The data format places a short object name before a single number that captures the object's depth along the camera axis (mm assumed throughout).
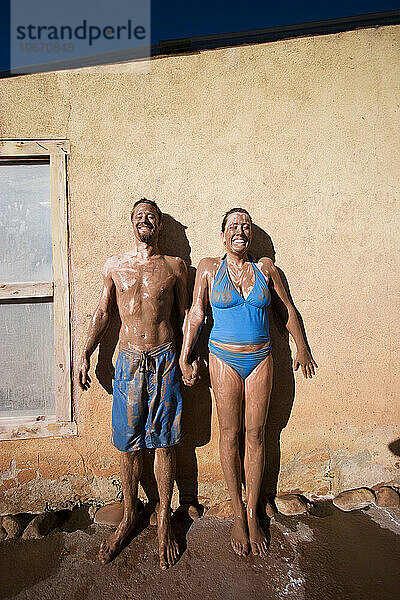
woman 2674
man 2623
